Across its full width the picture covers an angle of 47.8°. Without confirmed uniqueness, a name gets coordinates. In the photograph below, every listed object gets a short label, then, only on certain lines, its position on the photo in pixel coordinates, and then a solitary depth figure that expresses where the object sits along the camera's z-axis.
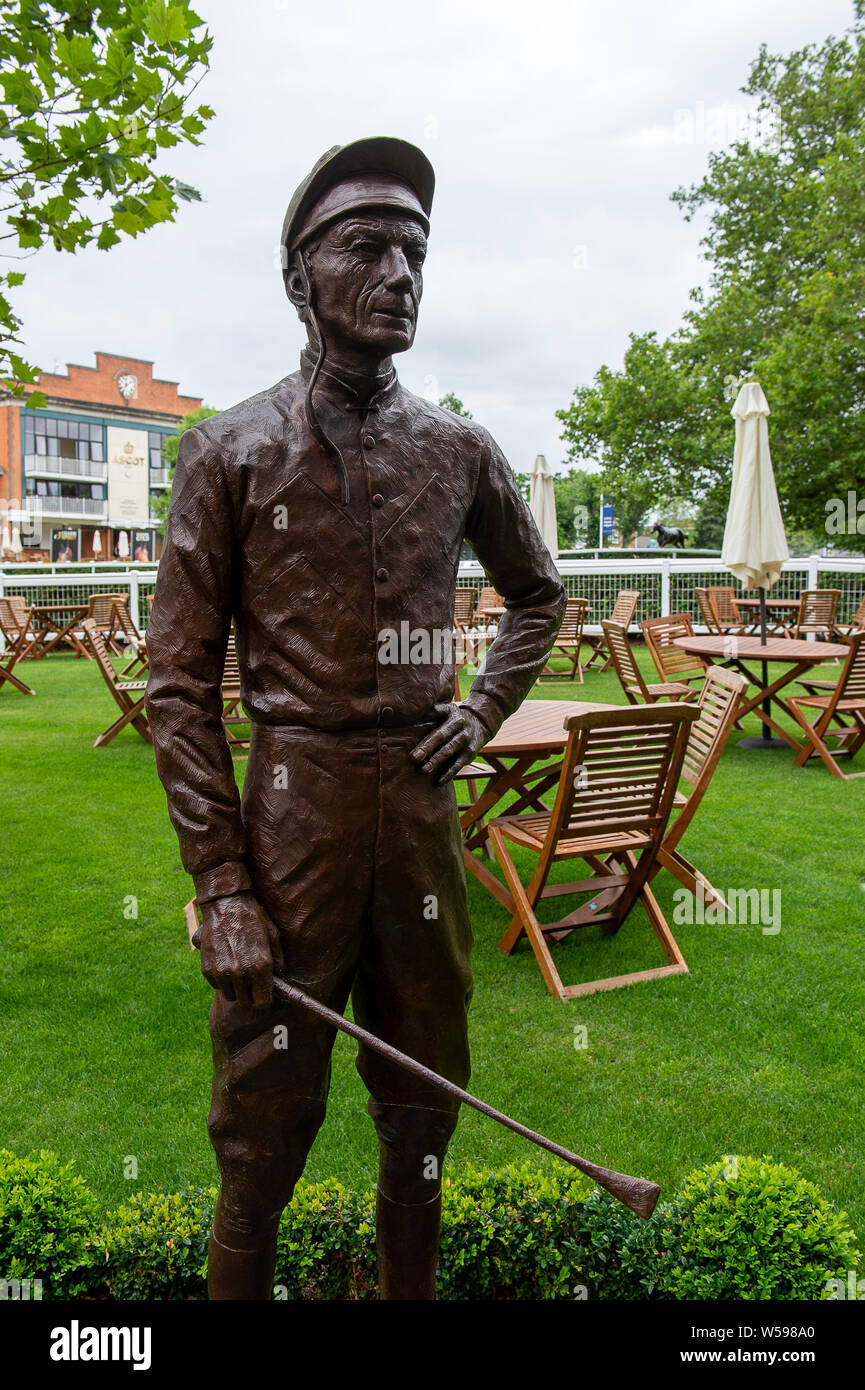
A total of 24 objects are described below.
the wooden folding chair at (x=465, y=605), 15.94
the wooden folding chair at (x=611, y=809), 4.25
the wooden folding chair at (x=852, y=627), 13.60
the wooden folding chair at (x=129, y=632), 11.72
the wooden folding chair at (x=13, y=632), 14.49
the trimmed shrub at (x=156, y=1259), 2.53
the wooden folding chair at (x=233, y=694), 8.95
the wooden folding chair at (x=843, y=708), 8.11
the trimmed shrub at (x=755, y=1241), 2.39
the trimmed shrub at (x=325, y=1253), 2.58
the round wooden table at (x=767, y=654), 8.93
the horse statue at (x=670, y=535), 31.79
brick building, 50.00
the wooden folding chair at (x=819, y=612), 14.05
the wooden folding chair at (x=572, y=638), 13.78
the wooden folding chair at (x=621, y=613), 14.62
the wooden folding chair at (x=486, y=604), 15.88
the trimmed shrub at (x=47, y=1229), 2.46
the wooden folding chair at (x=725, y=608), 15.47
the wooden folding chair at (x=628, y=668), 9.05
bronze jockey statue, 1.83
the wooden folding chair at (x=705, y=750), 4.99
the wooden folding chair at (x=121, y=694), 9.50
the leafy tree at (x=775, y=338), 19.45
